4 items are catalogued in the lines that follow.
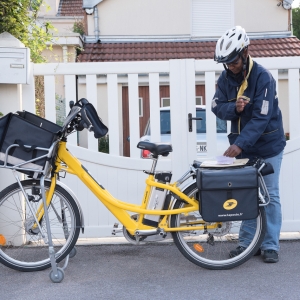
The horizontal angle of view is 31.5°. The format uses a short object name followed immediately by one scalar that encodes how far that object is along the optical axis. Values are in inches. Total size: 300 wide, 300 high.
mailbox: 197.8
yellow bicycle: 169.0
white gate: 208.2
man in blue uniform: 171.0
